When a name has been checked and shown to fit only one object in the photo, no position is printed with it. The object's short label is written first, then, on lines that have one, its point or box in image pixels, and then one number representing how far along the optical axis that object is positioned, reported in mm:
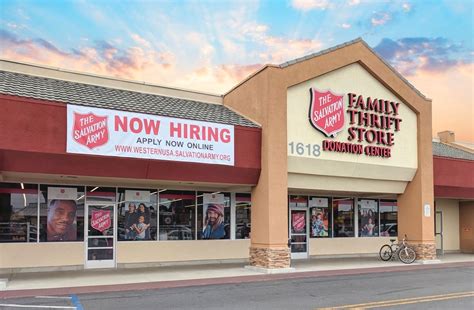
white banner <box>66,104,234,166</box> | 14625
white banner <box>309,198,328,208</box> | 22509
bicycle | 20750
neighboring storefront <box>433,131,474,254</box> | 23250
